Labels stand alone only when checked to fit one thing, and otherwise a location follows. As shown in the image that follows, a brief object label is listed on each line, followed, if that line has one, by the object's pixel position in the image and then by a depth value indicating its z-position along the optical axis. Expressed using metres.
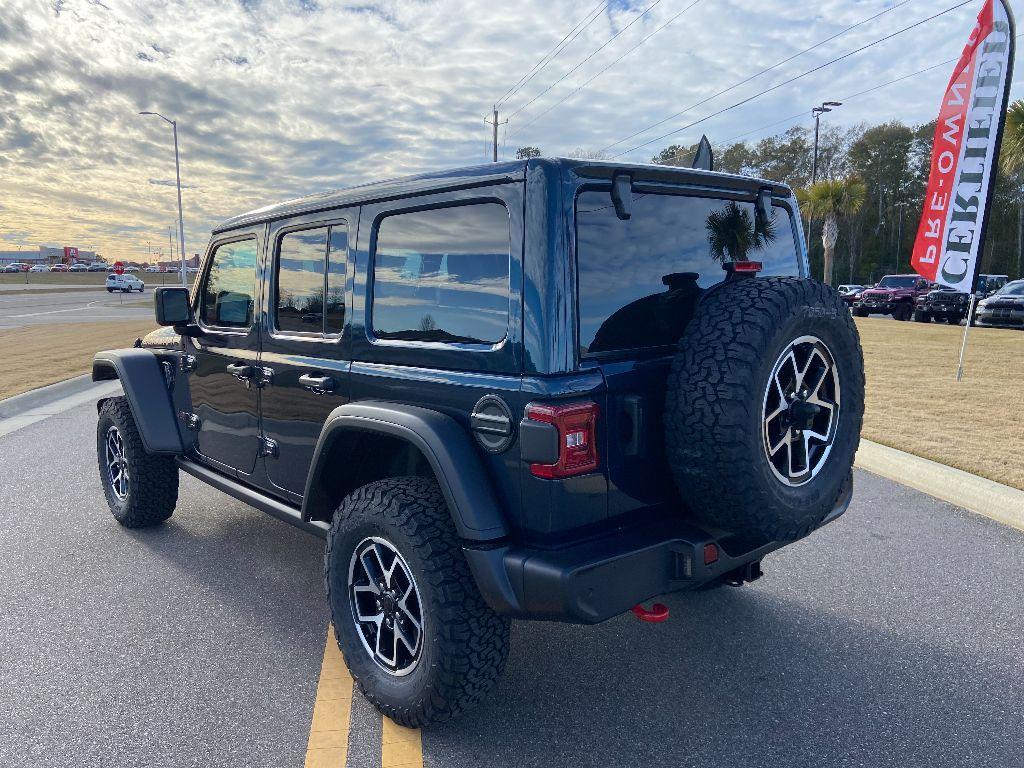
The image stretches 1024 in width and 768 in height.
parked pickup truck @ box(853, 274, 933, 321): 28.31
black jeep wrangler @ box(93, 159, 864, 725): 2.37
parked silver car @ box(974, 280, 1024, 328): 20.59
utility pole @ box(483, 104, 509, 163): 49.94
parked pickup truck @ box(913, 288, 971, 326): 24.08
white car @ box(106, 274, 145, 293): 52.78
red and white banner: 9.35
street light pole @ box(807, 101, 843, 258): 44.11
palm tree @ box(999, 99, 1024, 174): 22.20
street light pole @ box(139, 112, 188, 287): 44.72
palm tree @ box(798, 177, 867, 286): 40.72
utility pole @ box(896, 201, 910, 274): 63.66
